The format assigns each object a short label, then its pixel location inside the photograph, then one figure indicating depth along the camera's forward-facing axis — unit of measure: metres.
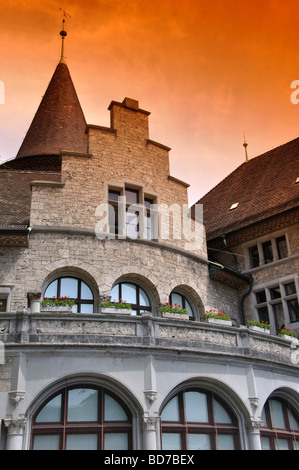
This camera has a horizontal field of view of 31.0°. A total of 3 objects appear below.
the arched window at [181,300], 19.11
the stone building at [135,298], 12.70
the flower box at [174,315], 16.56
